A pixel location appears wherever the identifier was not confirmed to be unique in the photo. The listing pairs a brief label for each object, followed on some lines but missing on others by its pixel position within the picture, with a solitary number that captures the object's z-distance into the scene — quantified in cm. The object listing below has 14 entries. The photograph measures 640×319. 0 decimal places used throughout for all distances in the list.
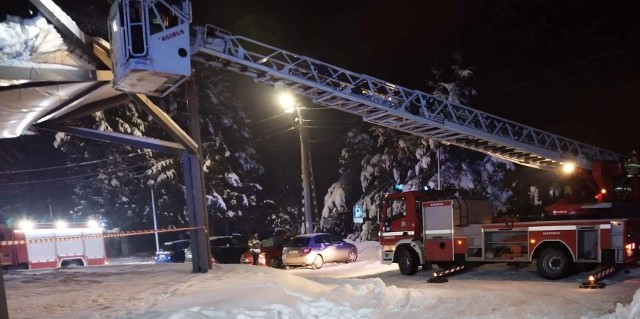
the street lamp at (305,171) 2517
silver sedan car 2067
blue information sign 2728
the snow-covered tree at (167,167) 3353
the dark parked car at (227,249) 2423
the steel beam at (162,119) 1118
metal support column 1195
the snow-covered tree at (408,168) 2714
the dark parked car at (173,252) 2497
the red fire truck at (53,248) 2127
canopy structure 786
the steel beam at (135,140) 1195
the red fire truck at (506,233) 1255
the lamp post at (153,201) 3317
